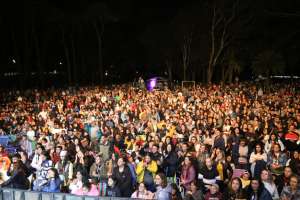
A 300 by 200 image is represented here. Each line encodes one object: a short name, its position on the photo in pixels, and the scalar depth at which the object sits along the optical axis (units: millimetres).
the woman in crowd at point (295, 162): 7839
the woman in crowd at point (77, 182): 7766
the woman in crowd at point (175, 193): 6992
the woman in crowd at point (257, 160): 7982
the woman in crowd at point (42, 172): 8289
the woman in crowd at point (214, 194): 6732
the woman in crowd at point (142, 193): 7121
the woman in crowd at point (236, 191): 6699
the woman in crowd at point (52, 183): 7895
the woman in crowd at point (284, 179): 7004
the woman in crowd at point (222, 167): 7837
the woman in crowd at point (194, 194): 6863
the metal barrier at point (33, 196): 6167
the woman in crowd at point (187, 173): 7986
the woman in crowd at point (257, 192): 6578
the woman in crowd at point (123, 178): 7693
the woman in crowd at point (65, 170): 8373
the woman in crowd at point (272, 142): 9252
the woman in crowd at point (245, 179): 6956
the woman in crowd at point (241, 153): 8617
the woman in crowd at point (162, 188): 7043
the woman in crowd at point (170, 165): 9078
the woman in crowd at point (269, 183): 6804
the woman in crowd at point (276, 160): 8195
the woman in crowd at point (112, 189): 7473
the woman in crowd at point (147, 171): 7957
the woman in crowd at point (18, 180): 8172
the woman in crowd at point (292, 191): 6465
